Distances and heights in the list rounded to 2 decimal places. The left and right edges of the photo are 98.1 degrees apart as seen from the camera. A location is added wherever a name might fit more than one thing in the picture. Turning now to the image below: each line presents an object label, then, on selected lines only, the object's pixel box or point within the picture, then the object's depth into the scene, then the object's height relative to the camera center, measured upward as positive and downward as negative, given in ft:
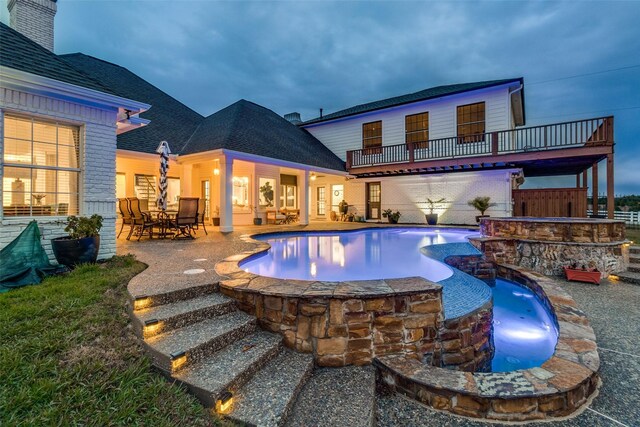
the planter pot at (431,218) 43.09 -0.49
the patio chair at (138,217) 23.58 -0.17
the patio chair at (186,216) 24.03 -0.08
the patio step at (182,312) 7.99 -2.98
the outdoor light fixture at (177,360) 6.66 -3.53
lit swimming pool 14.94 -2.95
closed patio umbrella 25.25 +3.86
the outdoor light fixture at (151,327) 7.66 -3.12
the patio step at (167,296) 8.76 -2.72
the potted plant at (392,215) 45.65 +0.05
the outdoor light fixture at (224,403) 6.09 -4.20
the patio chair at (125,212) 24.86 +0.28
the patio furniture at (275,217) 41.06 -0.27
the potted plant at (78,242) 13.20 -1.33
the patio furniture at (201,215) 28.43 +0.01
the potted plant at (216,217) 37.59 -0.32
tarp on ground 11.07 -2.00
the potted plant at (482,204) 38.81 +1.63
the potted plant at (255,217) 40.06 -0.27
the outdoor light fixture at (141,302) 8.69 -2.76
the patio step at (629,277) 17.10 -3.88
